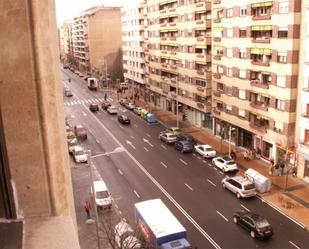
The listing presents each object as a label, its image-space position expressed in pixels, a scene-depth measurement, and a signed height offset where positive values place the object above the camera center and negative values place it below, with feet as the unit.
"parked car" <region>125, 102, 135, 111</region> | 226.38 -37.09
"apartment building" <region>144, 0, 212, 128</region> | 166.20 -8.11
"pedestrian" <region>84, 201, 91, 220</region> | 87.10 -36.30
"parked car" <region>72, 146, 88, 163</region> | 132.57 -37.50
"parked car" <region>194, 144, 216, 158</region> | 131.95 -37.24
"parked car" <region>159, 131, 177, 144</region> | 153.38 -37.49
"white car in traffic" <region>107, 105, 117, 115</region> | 218.79 -37.62
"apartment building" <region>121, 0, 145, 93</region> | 257.75 -2.92
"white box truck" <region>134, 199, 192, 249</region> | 67.82 -32.76
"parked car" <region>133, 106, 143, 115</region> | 212.43 -37.26
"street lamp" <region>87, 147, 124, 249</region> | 66.97 -25.41
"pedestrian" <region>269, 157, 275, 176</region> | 114.01 -37.14
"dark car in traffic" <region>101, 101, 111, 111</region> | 234.58 -37.06
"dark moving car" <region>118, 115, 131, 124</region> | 191.25 -37.34
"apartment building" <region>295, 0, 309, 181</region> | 102.58 -18.37
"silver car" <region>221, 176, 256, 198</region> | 97.91 -36.83
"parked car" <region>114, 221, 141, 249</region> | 64.44 -33.90
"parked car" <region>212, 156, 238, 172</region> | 117.11 -37.07
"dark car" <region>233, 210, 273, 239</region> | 77.77 -37.14
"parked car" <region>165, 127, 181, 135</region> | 160.45 -36.45
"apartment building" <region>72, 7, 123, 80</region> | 369.91 +1.16
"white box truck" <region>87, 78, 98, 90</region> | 324.39 -33.80
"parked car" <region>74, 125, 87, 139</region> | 164.04 -36.95
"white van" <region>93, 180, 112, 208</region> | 91.99 -35.90
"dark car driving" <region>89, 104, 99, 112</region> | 232.32 -37.97
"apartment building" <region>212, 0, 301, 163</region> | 111.65 -11.37
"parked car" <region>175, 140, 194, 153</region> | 139.95 -37.36
